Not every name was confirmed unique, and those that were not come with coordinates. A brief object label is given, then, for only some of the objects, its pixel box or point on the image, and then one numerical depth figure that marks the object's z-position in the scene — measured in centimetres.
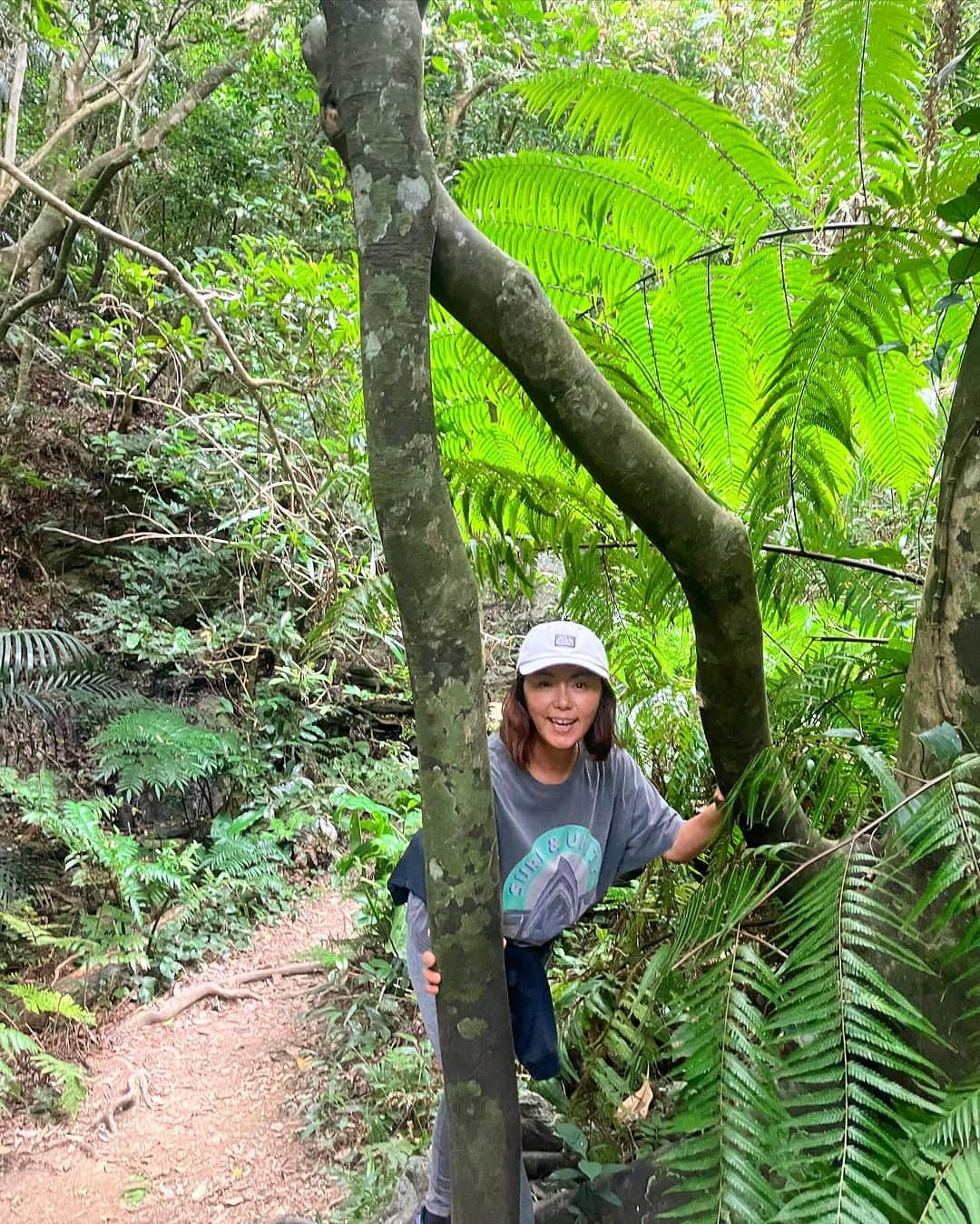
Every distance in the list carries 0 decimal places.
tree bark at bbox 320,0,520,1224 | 104
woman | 173
